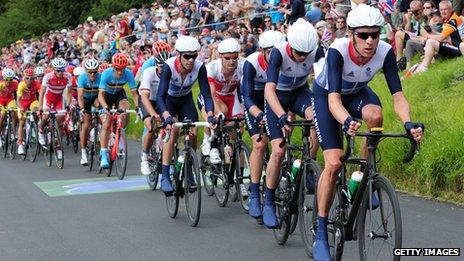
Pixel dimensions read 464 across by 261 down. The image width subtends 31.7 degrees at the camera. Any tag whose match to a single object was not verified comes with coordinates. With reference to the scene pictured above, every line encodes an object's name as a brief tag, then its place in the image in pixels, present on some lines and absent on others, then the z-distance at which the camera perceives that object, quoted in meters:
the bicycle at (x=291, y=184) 7.05
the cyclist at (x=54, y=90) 15.97
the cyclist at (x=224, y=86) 9.67
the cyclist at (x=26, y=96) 17.30
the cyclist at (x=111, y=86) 13.12
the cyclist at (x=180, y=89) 9.34
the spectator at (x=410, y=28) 15.04
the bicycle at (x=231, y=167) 9.47
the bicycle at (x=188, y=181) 8.81
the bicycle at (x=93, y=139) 14.23
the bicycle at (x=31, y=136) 16.72
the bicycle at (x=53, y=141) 15.25
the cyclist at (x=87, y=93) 14.52
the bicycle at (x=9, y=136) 17.88
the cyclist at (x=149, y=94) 10.50
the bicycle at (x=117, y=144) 12.91
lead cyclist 6.02
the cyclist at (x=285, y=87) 7.48
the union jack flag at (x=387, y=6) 16.38
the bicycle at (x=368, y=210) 5.52
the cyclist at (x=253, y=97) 8.32
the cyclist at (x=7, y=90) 18.53
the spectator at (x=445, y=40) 13.81
